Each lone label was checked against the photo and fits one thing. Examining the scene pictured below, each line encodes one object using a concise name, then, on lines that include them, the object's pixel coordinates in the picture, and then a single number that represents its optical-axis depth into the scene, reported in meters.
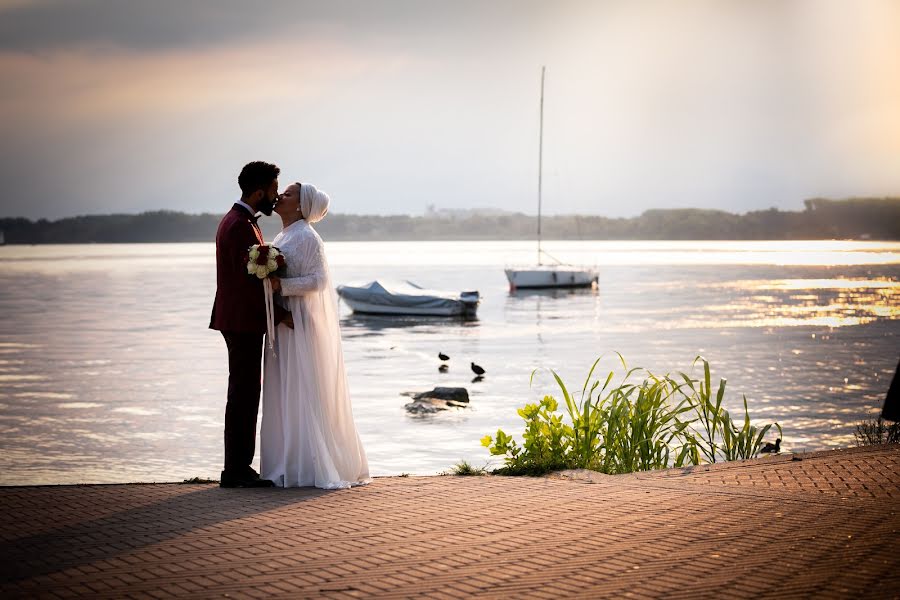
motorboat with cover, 60.03
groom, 8.46
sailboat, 89.69
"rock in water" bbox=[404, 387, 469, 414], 23.89
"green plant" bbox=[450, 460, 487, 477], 9.62
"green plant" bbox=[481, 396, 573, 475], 9.84
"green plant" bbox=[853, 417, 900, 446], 12.54
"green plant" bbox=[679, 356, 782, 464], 12.34
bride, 8.49
